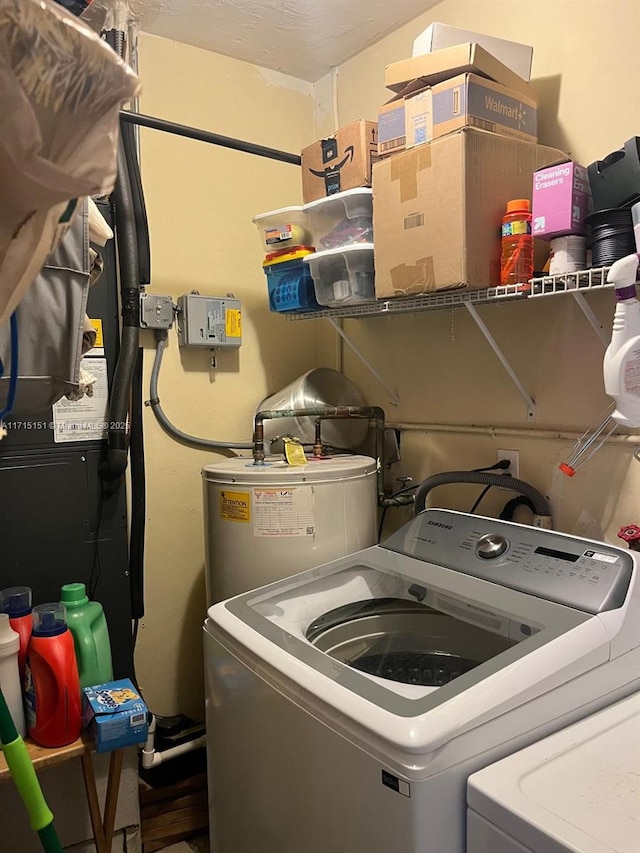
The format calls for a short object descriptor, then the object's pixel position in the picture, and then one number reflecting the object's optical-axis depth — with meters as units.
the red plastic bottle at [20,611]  1.43
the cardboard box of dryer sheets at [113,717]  1.37
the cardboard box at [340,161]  1.66
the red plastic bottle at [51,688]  1.38
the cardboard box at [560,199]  1.30
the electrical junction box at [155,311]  1.99
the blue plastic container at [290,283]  1.92
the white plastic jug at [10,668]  1.35
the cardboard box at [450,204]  1.38
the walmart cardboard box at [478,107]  1.38
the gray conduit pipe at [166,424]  2.06
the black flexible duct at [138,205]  1.87
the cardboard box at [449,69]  1.38
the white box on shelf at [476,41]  1.51
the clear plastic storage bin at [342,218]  1.68
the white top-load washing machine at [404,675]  0.93
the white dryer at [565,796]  0.79
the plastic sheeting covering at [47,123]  0.51
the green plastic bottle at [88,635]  1.48
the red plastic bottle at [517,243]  1.38
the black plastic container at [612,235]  1.24
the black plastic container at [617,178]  1.23
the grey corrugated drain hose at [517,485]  1.63
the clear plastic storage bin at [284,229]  1.88
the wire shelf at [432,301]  1.40
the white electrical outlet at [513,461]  1.75
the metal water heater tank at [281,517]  1.67
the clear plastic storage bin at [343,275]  1.70
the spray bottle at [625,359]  1.28
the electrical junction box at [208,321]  2.07
